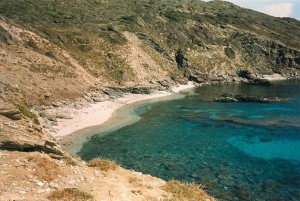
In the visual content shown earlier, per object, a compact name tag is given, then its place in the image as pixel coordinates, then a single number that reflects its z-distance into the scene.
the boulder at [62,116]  62.94
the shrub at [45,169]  18.62
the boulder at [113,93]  84.21
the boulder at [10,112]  24.66
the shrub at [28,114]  30.02
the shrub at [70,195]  16.91
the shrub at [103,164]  22.64
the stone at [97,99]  77.89
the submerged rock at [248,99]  87.88
